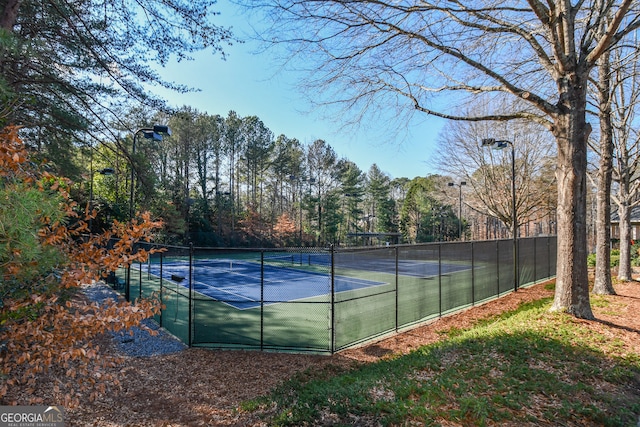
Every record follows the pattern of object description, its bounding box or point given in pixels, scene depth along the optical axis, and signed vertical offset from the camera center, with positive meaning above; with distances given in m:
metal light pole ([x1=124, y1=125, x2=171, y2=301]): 7.80 +2.22
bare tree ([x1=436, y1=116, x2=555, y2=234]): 18.66 +3.41
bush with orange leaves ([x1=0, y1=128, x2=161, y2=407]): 1.63 -0.29
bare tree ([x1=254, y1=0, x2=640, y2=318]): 5.59 +2.65
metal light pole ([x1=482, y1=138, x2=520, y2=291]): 10.92 -0.84
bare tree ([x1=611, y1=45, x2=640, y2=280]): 10.23 +2.00
